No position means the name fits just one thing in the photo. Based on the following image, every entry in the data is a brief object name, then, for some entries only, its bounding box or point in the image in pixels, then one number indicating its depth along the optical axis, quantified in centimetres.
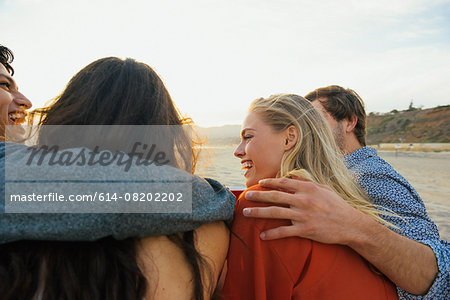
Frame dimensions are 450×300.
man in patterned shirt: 62
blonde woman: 59
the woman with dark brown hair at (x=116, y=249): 43
